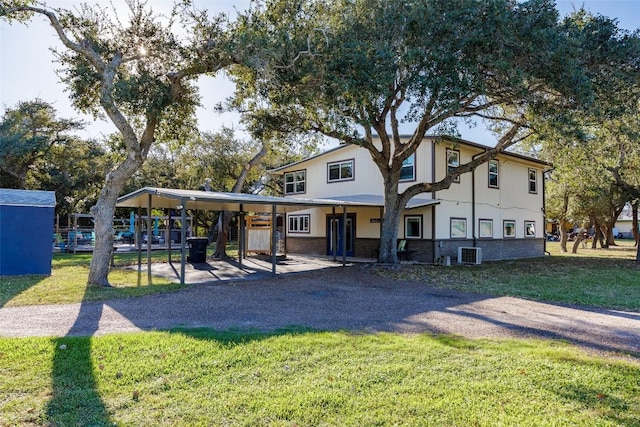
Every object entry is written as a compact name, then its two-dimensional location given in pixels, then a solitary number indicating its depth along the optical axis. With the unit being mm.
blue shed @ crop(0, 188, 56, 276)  12414
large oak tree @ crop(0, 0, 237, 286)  10523
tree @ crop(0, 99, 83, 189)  22312
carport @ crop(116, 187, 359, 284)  11258
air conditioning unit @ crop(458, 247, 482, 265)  17875
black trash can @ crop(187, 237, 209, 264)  17281
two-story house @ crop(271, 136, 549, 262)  17844
